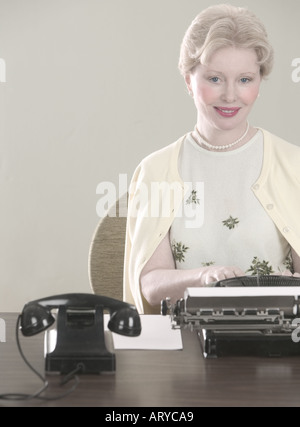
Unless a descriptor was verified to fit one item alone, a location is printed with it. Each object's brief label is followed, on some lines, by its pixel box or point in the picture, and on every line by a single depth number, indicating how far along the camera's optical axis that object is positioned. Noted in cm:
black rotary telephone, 225
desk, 213
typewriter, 227
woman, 272
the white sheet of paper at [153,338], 237
